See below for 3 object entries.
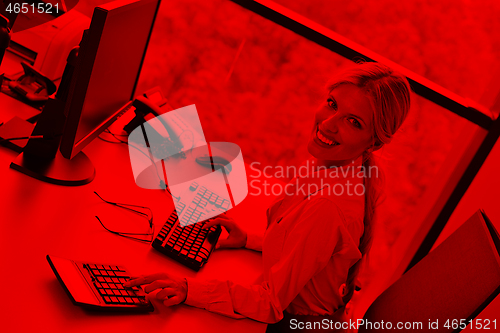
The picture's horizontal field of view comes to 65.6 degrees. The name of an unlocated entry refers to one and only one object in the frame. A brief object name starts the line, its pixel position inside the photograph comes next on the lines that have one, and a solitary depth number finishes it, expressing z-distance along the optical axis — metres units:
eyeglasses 1.01
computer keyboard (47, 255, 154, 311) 0.74
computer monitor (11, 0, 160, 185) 0.89
